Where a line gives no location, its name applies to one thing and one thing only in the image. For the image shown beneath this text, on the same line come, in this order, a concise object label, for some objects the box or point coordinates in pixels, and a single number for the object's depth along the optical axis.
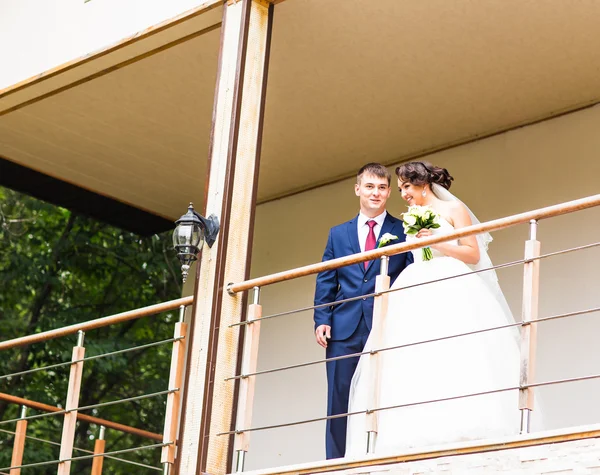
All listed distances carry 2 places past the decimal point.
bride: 5.55
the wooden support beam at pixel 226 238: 5.99
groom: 6.29
